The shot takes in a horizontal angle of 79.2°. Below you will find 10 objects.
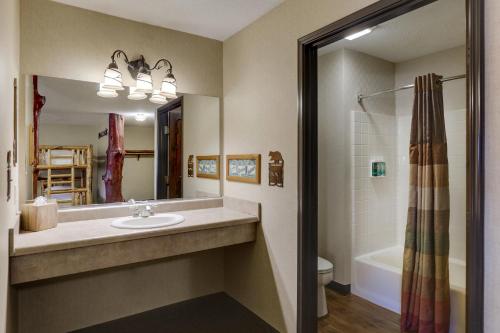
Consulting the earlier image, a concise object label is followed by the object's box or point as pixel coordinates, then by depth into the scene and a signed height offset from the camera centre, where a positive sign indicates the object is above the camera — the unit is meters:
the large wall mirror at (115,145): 2.06 +0.17
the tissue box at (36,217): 1.83 -0.31
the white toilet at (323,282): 2.40 -0.93
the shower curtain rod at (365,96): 2.91 +0.69
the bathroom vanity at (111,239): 1.57 -0.43
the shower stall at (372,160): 2.81 +0.06
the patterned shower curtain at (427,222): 2.14 -0.42
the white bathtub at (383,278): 2.51 -0.97
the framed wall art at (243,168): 2.32 -0.02
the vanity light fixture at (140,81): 2.16 +0.64
